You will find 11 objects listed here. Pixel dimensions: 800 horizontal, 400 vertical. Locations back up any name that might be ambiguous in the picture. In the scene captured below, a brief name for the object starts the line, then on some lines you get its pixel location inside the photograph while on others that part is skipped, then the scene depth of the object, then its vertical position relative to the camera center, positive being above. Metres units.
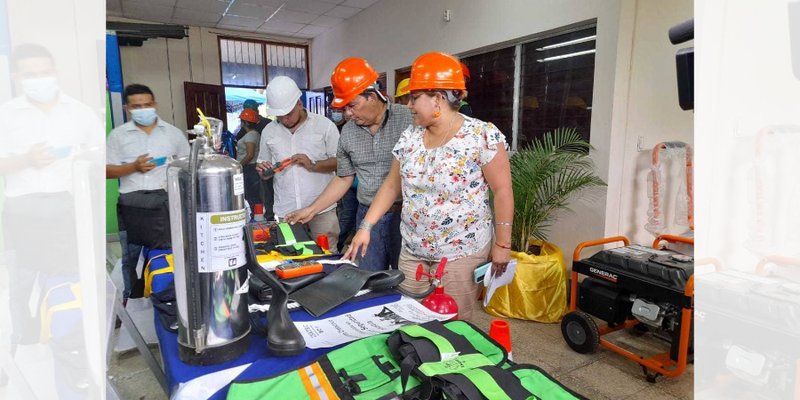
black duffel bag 1.77 -0.27
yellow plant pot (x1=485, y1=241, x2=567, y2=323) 2.96 -0.90
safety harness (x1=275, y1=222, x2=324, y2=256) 1.51 -0.32
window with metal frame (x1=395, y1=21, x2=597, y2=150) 3.38 +0.64
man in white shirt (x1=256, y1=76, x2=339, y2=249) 2.51 +0.00
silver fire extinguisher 0.81 -0.17
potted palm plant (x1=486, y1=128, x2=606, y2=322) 2.98 -0.41
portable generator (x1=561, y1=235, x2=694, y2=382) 2.14 -0.75
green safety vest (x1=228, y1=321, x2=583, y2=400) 0.70 -0.38
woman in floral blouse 1.55 -0.10
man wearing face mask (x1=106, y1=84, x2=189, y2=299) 2.51 +0.03
